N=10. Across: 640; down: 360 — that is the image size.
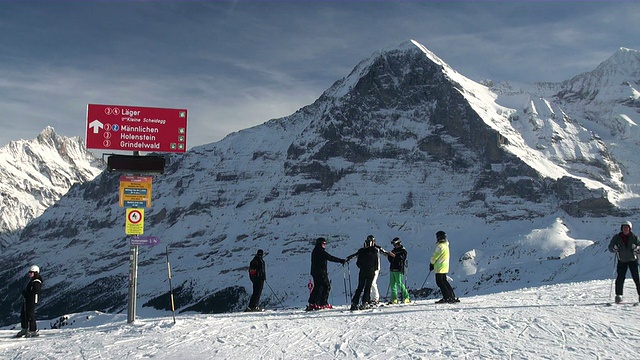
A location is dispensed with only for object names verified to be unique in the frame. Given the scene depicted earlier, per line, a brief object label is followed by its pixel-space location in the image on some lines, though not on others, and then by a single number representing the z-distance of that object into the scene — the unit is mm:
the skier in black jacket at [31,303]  19062
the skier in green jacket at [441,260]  20516
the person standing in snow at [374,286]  19973
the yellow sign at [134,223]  18672
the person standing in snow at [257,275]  22984
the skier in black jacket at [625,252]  18547
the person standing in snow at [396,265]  22094
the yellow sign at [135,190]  18844
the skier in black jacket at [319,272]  20827
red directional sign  19203
